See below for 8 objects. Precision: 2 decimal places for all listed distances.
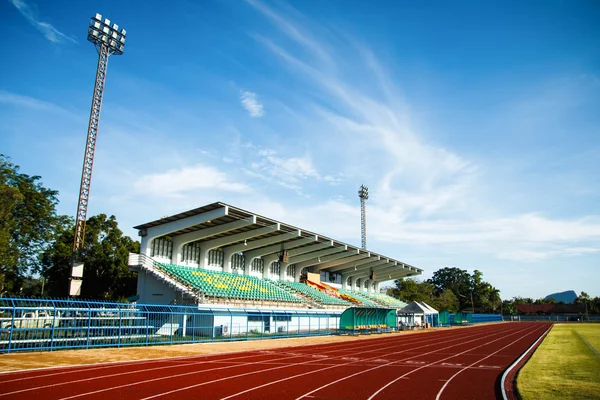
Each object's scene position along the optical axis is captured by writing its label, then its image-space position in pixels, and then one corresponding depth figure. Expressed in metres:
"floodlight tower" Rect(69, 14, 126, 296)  35.56
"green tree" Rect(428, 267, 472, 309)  125.61
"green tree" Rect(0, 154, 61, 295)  42.69
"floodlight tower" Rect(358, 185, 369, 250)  70.50
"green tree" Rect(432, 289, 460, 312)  100.07
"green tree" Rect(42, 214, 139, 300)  42.41
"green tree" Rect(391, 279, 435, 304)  89.25
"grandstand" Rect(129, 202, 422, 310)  32.50
